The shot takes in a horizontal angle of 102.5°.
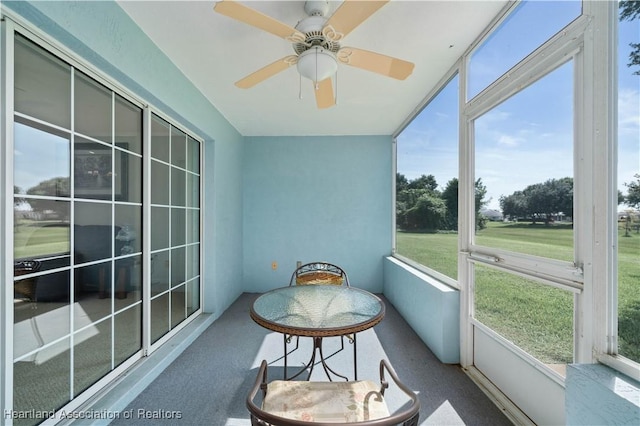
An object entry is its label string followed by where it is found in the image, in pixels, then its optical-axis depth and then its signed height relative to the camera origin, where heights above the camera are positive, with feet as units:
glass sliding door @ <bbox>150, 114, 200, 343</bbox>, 7.92 -0.50
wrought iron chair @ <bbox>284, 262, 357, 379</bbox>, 9.45 -2.47
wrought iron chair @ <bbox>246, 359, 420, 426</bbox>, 3.76 -2.96
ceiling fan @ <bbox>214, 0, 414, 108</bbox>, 4.25 +3.31
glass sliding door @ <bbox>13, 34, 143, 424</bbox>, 4.35 -0.37
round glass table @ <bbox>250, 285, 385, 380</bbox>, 4.82 -2.17
